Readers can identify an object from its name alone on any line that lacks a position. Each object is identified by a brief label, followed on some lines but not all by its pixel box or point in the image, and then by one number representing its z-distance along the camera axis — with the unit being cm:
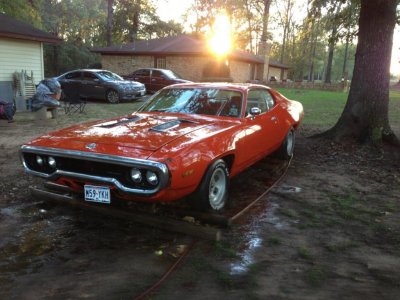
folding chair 1251
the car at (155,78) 2066
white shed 1308
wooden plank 387
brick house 2717
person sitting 1098
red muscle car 367
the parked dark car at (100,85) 1688
